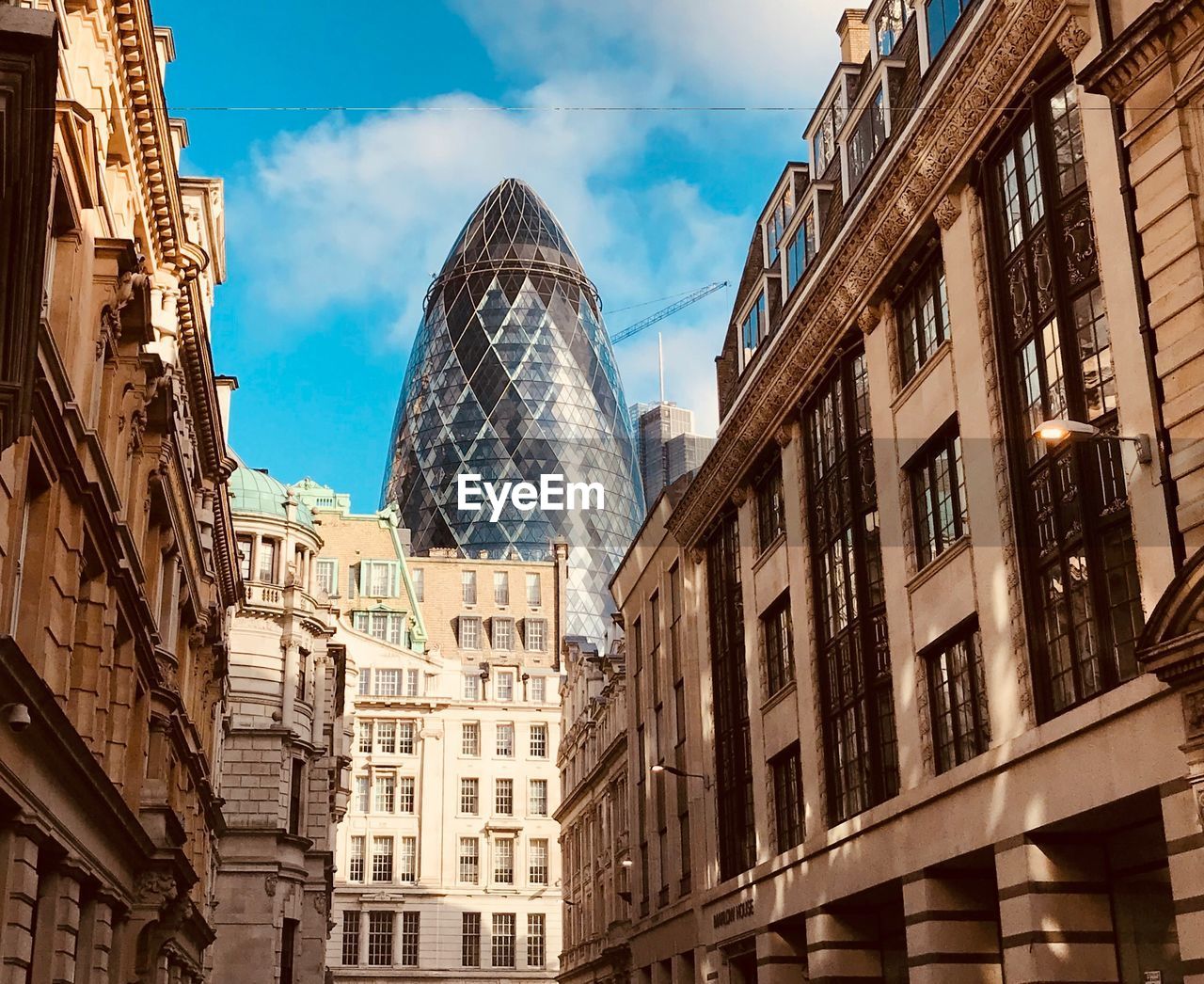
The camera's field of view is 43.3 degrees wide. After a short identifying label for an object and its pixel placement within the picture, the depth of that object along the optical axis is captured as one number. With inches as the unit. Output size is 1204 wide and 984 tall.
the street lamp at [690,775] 1810.2
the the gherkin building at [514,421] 7386.8
